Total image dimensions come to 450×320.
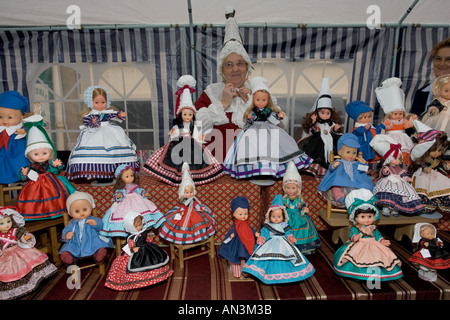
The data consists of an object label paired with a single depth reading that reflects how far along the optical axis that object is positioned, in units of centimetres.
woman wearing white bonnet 362
